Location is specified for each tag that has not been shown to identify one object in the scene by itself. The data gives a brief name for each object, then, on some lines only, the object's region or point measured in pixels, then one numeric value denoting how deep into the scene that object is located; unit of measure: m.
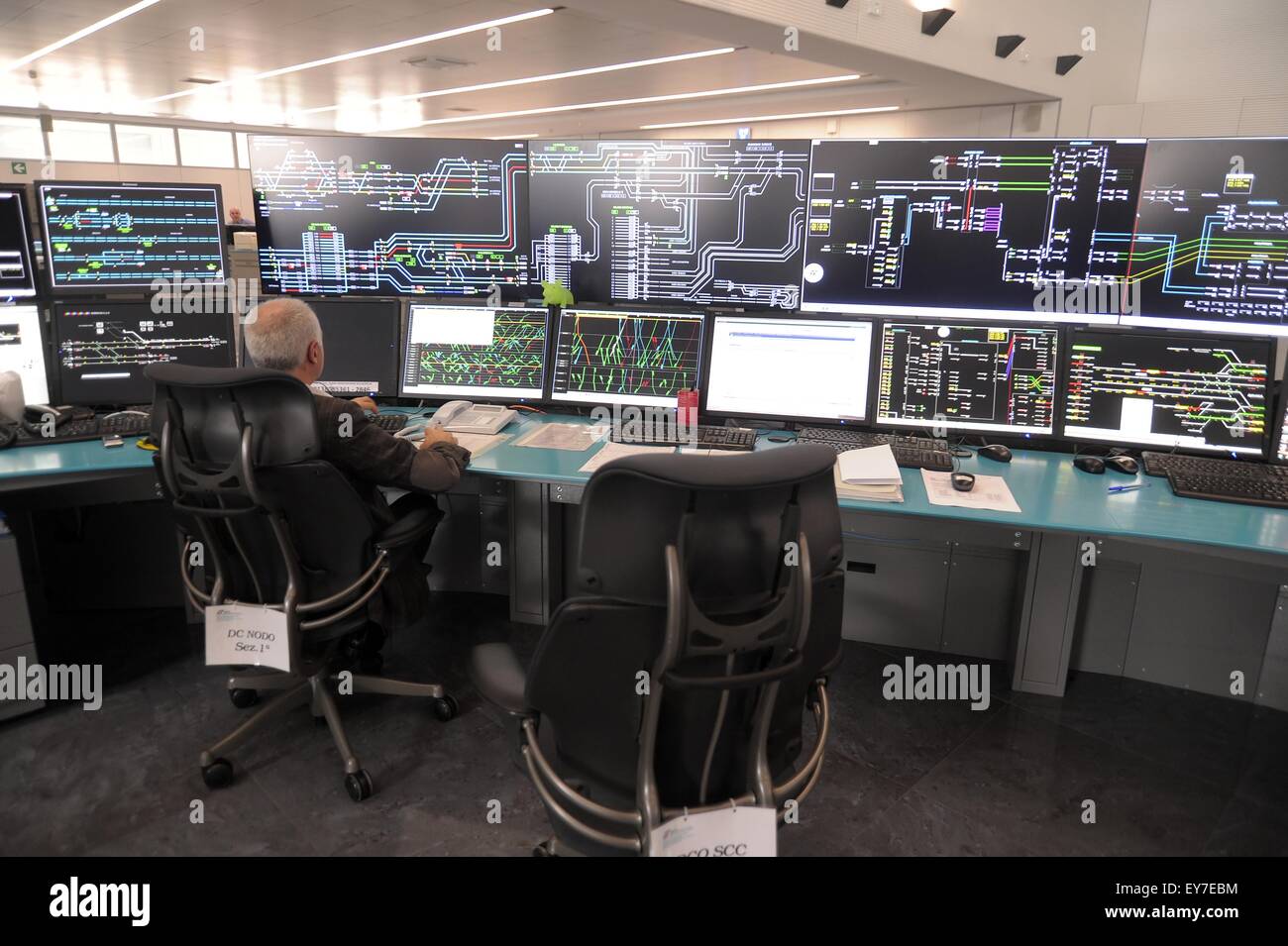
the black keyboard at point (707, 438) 2.50
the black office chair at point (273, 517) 1.76
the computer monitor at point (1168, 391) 2.35
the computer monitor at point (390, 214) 2.87
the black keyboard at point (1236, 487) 2.08
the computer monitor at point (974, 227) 2.46
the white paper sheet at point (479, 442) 2.47
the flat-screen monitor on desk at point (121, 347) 2.75
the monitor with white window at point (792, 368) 2.63
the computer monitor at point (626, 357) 2.79
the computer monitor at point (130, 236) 2.71
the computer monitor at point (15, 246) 2.62
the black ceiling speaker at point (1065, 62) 6.62
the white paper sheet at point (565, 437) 2.54
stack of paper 2.10
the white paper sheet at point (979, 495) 2.05
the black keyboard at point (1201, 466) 2.23
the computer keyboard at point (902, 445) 2.34
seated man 1.92
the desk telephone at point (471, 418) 2.69
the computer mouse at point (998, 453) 2.43
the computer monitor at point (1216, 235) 2.32
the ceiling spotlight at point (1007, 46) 6.15
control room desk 1.97
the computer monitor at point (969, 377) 2.51
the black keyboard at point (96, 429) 2.48
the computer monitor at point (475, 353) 2.94
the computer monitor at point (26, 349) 2.66
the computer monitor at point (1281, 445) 2.30
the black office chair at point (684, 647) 1.12
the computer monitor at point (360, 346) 2.98
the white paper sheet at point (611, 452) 2.33
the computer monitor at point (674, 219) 2.70
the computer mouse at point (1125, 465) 2.34
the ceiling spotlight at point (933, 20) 5.64
